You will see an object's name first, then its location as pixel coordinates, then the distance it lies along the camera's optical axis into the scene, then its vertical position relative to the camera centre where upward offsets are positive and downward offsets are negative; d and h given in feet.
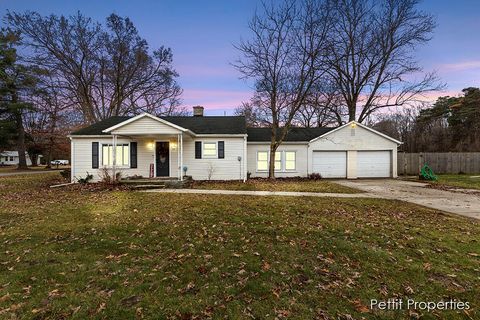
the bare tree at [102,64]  80.69 +33.04
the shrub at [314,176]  62.08 -4.06
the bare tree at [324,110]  81.05 +17.23
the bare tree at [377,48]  74.74 +33.04
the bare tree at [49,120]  95.44 +18.25
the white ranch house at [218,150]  54.65 +2.16
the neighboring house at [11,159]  215.72 +0.94
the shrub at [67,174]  59.93 -3.26
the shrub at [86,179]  53.72 -3.95
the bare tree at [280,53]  58.13 +23.77
